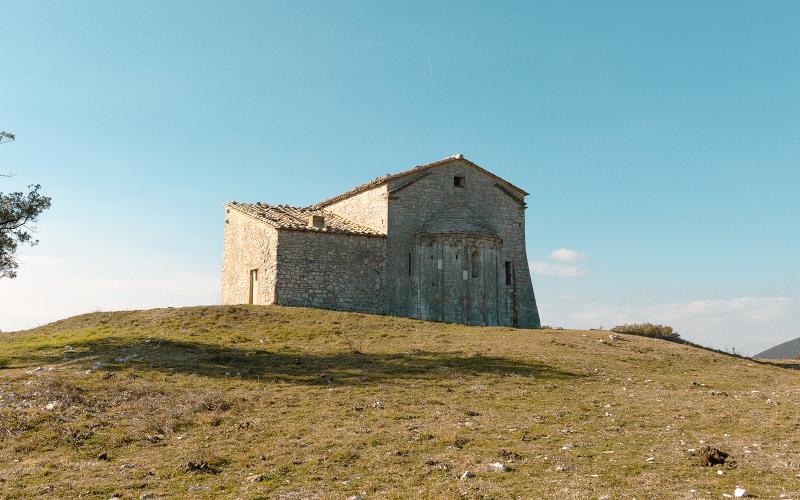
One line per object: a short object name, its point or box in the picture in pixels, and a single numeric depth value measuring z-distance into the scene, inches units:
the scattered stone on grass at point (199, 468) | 402.0
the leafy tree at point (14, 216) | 1035.3
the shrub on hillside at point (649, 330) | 1407.5
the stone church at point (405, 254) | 1284.4
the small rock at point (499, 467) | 388.6
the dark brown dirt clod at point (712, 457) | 393.7
